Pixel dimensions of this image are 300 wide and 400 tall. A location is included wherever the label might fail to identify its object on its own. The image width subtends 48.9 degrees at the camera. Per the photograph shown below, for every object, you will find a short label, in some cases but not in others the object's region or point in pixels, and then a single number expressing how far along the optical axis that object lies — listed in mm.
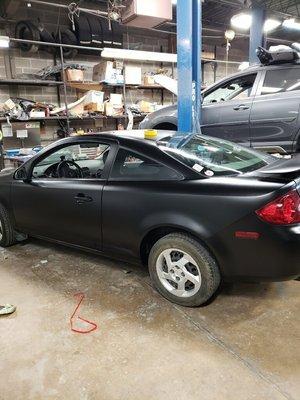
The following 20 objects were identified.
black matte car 2004
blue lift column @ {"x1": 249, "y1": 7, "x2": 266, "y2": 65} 7199
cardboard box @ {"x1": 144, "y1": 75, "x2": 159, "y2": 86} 9156
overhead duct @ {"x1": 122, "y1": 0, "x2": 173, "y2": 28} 5238
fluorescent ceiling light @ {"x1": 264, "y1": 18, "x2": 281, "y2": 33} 8319
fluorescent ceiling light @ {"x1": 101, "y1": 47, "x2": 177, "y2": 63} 7098
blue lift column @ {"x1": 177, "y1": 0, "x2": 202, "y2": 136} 4039
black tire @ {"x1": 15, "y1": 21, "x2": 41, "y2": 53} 7422
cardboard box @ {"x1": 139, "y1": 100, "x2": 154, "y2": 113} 9125
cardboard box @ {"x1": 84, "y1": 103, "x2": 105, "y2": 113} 8023
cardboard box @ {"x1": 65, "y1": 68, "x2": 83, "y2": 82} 7700
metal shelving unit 7343
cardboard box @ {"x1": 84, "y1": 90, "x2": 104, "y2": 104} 7949
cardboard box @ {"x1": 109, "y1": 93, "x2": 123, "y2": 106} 8469
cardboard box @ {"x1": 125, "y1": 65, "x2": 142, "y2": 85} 8516
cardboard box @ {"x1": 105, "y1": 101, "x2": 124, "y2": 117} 8297
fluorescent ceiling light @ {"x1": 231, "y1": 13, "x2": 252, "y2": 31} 7980
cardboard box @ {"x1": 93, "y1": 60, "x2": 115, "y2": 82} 8062
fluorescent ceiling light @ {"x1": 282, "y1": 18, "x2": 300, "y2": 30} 8508
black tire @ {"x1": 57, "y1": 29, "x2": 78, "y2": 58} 7918
